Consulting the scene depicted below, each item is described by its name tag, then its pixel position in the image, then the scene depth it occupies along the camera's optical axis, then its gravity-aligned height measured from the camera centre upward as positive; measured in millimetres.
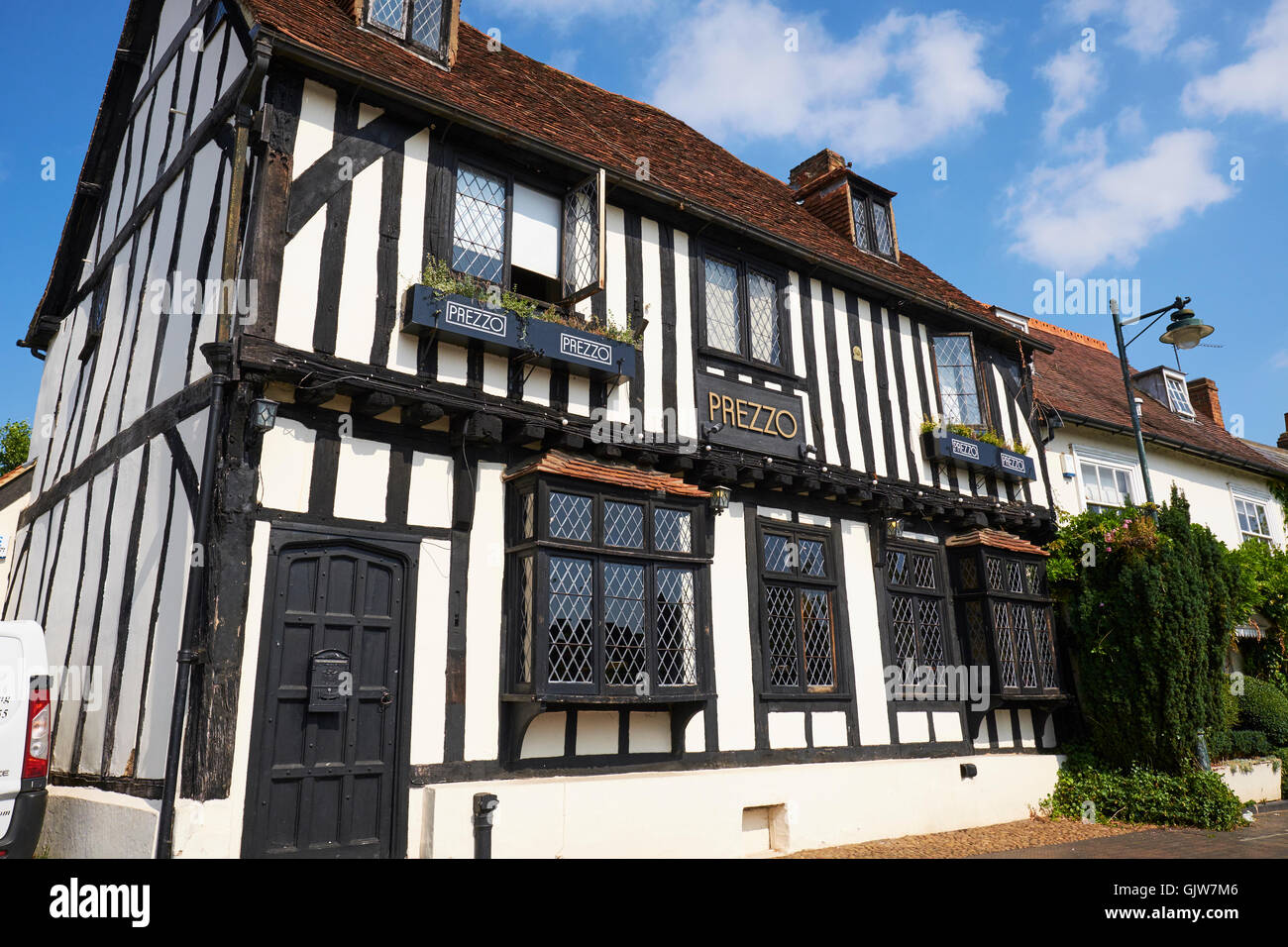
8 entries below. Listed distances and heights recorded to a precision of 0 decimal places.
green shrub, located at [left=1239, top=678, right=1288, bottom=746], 13508 -280
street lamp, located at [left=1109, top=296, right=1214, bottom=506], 11133 +4483
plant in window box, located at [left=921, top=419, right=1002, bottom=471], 11117 +3186
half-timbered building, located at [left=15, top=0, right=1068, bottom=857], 6465 +1944
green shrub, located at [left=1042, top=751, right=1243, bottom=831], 9977 -1145
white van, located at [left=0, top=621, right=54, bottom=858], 5102 -60
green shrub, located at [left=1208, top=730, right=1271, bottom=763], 12530 -726
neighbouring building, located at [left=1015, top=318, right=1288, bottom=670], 14500 +4352
